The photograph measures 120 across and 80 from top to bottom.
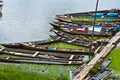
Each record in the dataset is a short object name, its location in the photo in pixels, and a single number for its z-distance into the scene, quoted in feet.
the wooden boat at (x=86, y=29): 102.51
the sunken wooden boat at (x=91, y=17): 121.49
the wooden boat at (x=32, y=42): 86.63
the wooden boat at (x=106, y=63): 70.73
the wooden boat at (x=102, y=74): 61.78
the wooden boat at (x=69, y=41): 90.17
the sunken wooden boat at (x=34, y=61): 74.18
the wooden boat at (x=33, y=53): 78.95
